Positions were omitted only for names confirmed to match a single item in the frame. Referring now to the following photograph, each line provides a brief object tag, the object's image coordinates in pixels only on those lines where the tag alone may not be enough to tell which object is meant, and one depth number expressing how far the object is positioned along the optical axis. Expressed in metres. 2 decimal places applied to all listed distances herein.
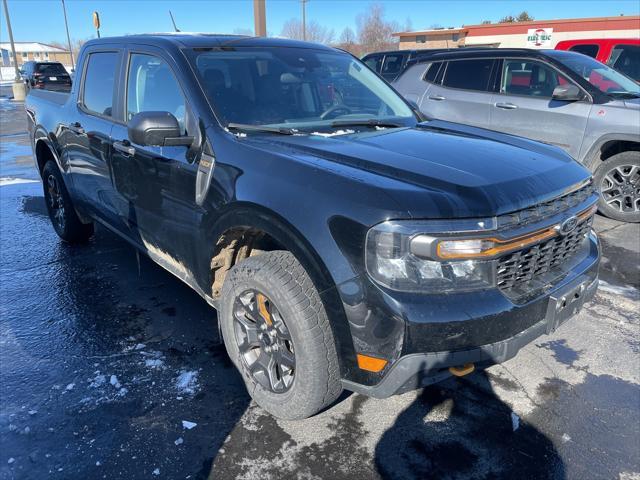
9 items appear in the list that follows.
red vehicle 9.63
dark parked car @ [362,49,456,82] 12.02
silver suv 5.74
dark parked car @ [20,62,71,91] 26.03
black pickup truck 2.01
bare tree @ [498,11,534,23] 53.89
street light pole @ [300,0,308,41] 42.72
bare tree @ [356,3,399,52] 61.30
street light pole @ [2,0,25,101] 27.23
